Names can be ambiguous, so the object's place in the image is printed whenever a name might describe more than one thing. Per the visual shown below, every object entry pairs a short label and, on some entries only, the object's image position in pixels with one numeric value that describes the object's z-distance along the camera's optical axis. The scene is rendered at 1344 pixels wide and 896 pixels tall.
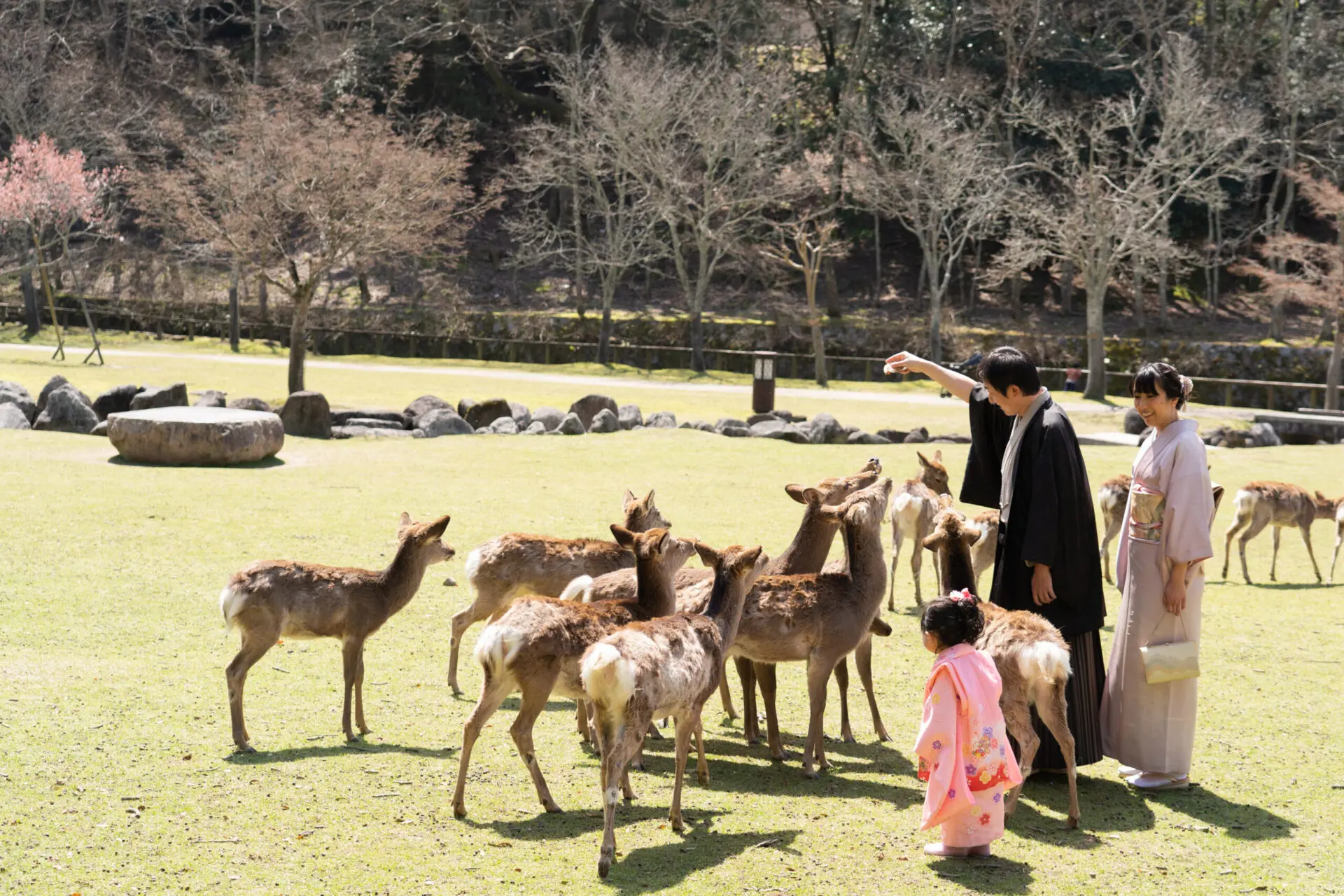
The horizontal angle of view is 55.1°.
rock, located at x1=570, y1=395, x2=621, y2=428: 23.59
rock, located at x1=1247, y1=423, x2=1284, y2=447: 26.28
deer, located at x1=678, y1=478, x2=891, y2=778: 6.81
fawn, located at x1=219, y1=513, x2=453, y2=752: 6.83
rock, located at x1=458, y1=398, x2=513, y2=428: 23.56
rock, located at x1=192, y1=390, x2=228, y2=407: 22.38
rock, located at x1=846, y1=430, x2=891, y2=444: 23.02
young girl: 5.37
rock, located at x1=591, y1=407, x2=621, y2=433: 22.75
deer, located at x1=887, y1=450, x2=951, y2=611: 11.84
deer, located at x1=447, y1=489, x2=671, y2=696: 8.23
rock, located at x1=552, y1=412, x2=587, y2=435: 22.39
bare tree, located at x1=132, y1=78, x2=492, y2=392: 27.52
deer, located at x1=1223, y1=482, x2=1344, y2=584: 14.05
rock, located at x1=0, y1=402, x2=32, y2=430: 20.36
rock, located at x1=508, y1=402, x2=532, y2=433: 23.12
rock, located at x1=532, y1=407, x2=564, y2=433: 22.86
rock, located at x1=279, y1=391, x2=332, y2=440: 21.23
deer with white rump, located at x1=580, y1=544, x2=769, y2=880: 5.25
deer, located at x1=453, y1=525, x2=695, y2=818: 5.79
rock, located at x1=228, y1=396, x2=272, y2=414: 21.47
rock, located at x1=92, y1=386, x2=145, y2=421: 21.67
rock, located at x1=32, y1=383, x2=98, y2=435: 20.66
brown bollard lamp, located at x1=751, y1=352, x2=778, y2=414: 27.94
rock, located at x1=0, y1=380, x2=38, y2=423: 21.56
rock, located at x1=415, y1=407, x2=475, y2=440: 21.97
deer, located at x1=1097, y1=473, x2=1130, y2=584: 12.85
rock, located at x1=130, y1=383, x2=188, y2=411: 20.95
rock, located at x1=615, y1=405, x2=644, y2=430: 23.42
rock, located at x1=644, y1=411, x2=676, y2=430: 23.67
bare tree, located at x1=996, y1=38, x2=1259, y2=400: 35.66
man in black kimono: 6.38
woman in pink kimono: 6.44
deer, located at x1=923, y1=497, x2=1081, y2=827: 5.91
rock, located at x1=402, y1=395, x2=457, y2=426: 23.28
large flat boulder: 17.31
